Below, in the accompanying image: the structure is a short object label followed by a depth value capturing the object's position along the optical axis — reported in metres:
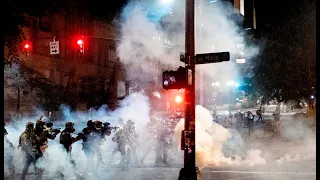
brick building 29.08
